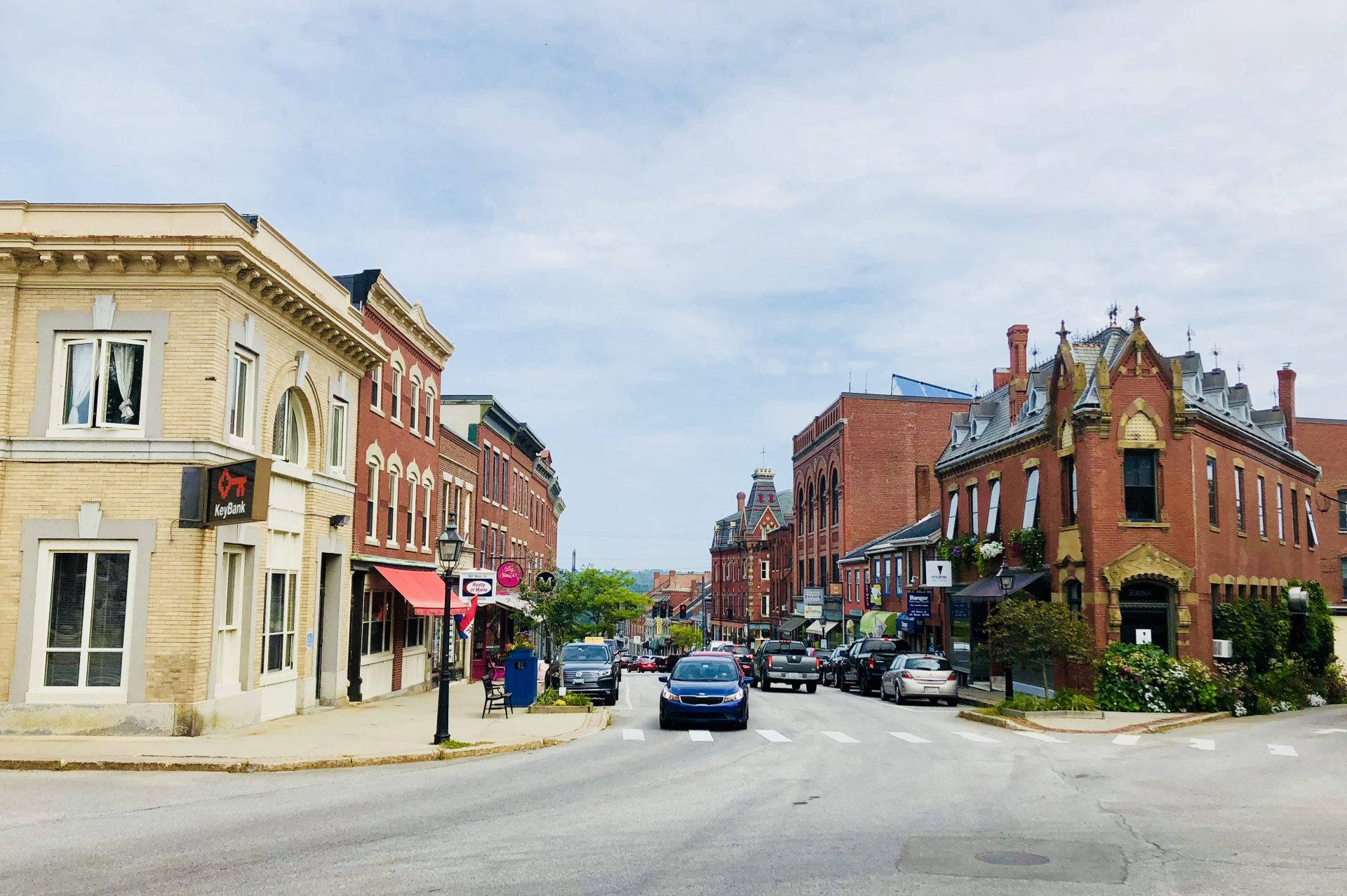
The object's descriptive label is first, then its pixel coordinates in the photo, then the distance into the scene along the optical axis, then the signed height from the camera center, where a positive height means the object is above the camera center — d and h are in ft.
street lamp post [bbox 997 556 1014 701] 95.96 +1.13
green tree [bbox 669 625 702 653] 362.53 -16.52
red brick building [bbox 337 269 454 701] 93.61 +7.69
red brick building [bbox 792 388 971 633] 216.33 +25.72
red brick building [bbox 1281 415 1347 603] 162.71 +21.98
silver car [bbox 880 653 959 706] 102.73 -8.20
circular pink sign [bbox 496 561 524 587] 82.07 +0.60
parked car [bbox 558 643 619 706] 101.09 -8.28
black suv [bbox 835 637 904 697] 121.70 -8.21
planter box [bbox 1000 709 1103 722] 82.48 -8.94
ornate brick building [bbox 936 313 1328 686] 97.04 +9.58
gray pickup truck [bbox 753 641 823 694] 128.47 -9.23
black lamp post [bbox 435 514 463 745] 60.90 +0.49
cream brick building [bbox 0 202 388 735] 61.00 +6.85
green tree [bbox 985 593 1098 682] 88.22 -3.37
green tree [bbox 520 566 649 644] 126.72 -2.24
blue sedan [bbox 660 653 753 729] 74.90 -7.60
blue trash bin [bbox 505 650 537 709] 83.46 -6.95
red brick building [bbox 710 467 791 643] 320.09 +6.86
